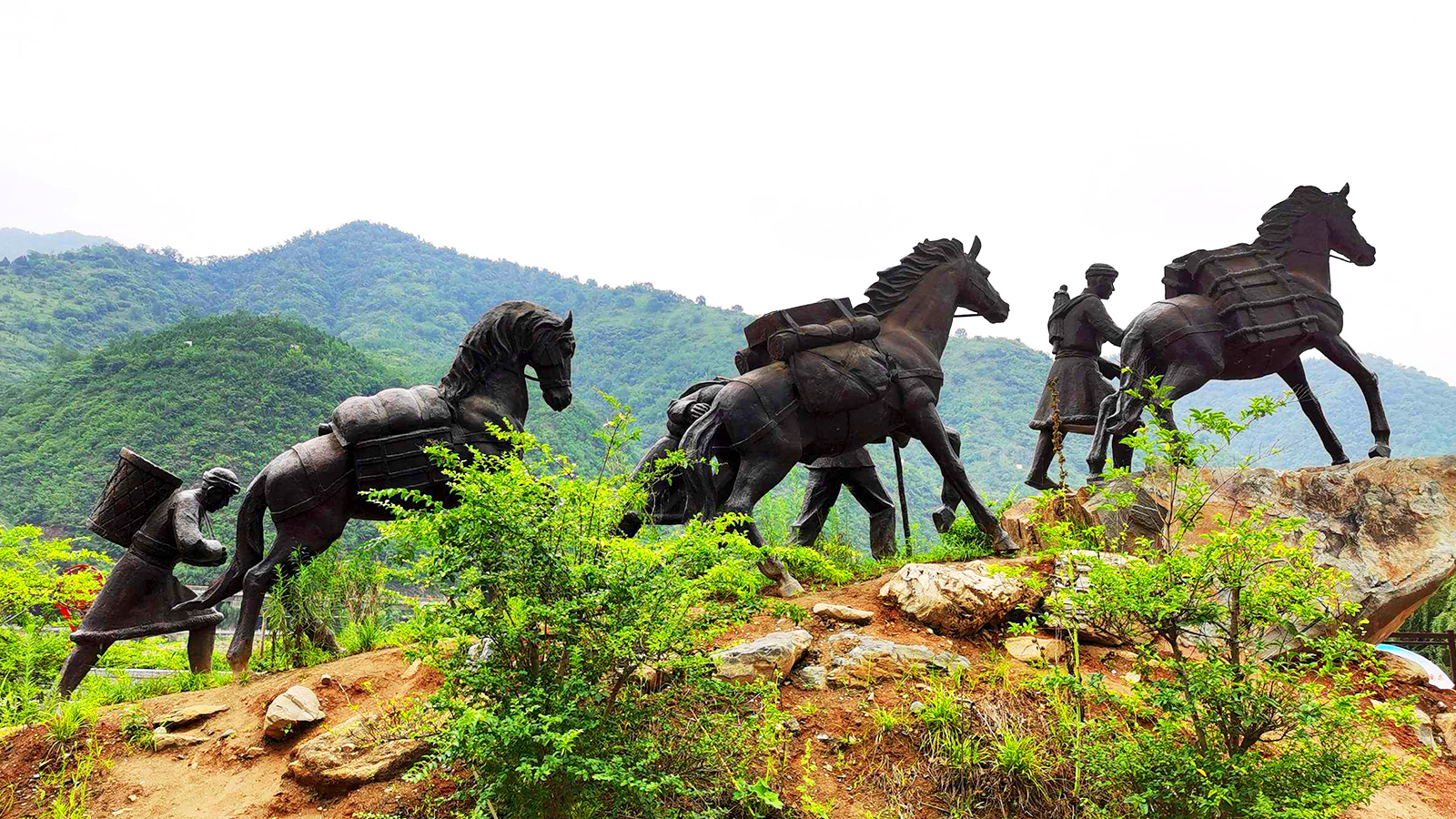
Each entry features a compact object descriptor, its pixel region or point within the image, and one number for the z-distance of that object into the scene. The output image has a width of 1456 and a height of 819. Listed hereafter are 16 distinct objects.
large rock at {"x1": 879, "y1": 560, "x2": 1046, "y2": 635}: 5.48
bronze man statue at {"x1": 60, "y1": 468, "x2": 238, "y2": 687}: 6.47
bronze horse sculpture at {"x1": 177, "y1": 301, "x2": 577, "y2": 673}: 6.22
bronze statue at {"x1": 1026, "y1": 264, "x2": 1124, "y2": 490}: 8.49
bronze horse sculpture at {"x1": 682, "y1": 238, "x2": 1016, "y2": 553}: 6.66
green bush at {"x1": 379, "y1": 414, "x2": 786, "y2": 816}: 3.30
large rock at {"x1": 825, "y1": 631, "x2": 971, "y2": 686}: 4.98
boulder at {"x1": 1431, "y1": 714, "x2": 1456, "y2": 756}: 5.69
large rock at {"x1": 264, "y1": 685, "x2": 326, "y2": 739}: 4.96
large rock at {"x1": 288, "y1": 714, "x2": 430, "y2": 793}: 4.34
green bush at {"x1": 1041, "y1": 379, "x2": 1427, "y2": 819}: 3.30
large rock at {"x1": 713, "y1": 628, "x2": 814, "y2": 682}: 4.80
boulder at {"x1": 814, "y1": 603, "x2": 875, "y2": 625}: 5.64
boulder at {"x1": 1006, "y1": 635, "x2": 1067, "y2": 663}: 5.27
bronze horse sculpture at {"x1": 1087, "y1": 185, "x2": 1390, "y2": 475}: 7.75
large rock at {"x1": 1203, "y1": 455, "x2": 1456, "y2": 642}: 6.55
